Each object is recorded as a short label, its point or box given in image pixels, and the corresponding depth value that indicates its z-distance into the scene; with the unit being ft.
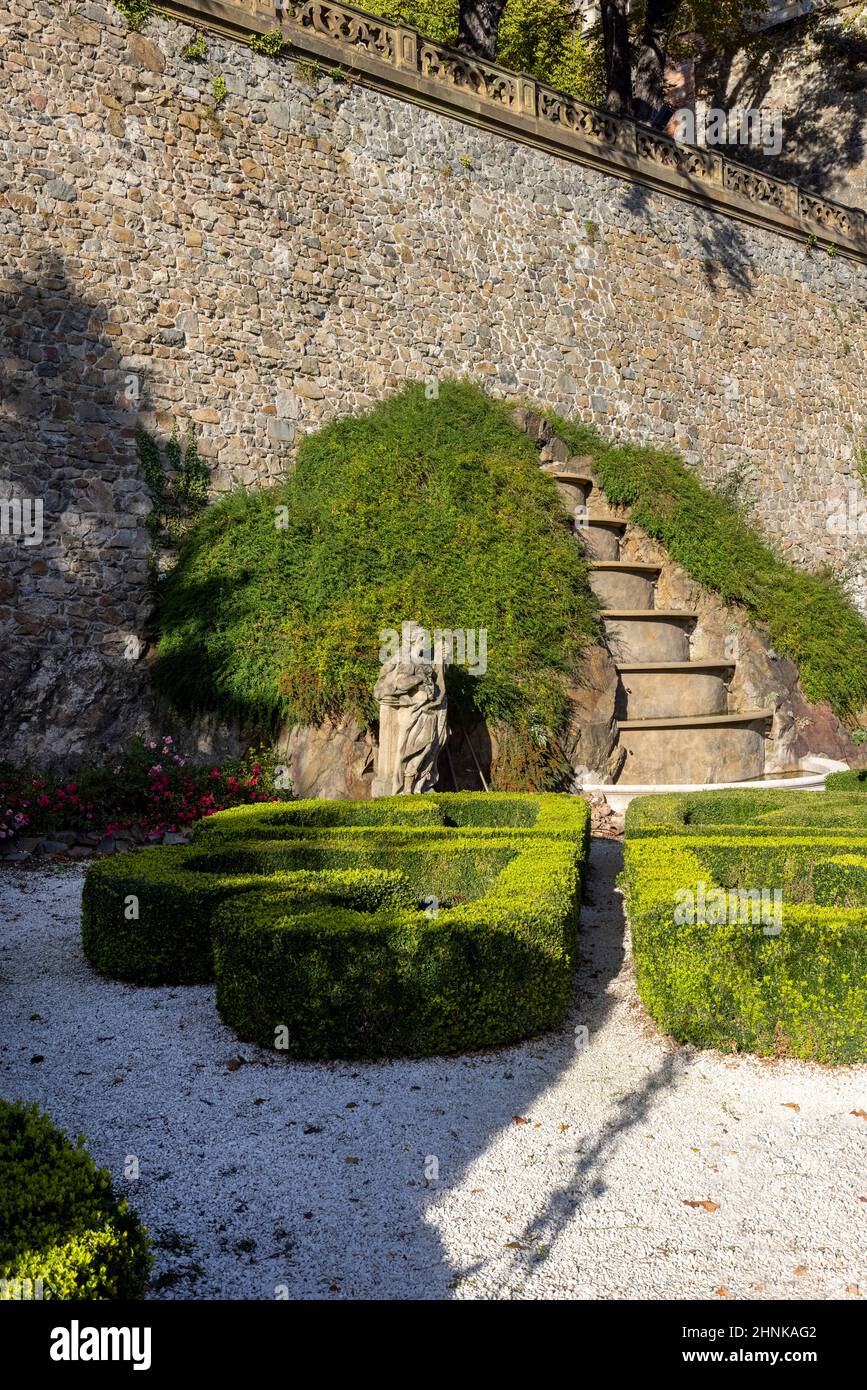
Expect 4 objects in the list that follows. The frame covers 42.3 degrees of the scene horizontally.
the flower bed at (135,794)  33.78
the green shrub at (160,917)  20.97
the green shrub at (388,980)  17.60
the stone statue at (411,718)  30.45
